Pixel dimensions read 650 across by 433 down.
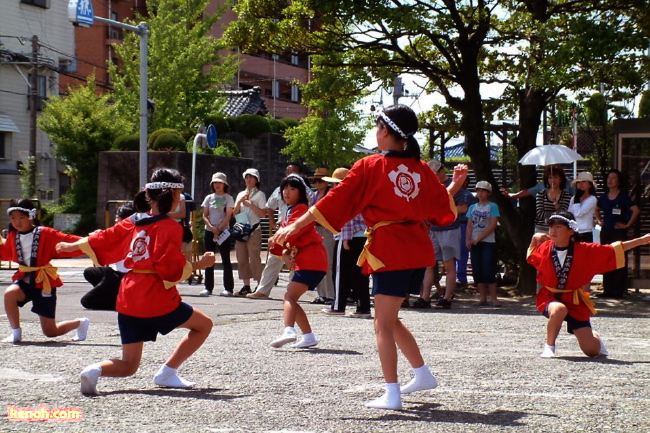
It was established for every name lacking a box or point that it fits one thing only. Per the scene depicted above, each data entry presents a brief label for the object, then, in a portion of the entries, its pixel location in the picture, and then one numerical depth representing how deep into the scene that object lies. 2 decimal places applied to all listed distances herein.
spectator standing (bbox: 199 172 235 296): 14.23
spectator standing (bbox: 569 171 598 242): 12.51
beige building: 41.44
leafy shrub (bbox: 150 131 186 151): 27.59
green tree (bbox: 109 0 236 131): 34.81
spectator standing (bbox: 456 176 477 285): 13.08
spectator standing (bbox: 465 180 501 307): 12.62
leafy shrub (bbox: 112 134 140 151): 29.16
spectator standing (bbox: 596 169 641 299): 13.38
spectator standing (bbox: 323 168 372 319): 11.05
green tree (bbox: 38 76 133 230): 30.36
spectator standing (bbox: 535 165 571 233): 12.59
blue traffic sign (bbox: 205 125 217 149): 23.16
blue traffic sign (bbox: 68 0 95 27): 19.91
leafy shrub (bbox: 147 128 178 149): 28.25
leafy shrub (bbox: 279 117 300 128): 38.62
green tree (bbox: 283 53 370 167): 34.09
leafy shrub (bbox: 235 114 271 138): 34.62
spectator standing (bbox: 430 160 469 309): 12.48
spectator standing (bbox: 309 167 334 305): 12.53
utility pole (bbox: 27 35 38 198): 35.50
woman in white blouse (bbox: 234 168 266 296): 14.02
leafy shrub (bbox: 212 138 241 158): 31.23
